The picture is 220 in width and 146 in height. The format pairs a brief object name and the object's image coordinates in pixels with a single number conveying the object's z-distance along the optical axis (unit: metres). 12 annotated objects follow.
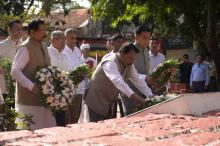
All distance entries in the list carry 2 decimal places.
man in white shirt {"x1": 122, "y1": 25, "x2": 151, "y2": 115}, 6.45
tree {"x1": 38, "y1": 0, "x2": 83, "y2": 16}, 28.39
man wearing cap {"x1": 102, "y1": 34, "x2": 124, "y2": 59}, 6.83
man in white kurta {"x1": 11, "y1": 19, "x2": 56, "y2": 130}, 5.17
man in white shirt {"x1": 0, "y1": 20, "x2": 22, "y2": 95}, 6.46
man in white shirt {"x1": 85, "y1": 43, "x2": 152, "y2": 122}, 5.38
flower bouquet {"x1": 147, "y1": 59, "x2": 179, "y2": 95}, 6.05
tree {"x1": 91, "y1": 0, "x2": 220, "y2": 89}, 12.70
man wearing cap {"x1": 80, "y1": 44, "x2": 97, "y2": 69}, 9.17
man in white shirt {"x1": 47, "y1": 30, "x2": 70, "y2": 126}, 6.81
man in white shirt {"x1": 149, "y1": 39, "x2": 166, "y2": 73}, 7.95
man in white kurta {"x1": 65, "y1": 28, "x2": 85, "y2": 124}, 7.25
